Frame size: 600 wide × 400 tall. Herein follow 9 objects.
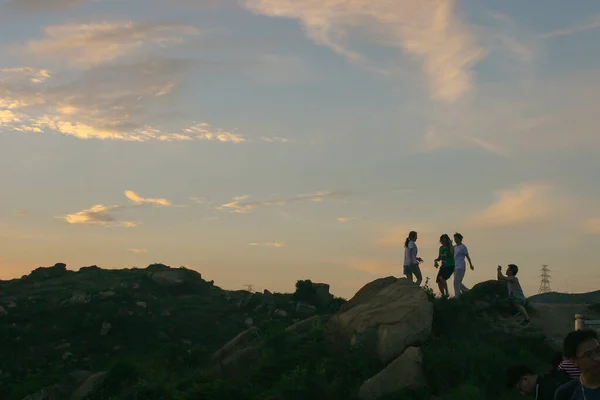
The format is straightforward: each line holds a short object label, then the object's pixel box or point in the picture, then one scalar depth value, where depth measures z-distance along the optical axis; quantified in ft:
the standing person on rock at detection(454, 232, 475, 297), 65.05
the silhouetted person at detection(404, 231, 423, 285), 69.36
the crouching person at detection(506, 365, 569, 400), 19.65
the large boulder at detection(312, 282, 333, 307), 117.50
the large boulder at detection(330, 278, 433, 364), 56.08
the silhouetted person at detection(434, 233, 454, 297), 67.31
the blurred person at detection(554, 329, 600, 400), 15.62
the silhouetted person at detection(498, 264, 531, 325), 62.34
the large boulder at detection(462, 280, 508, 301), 68.44
